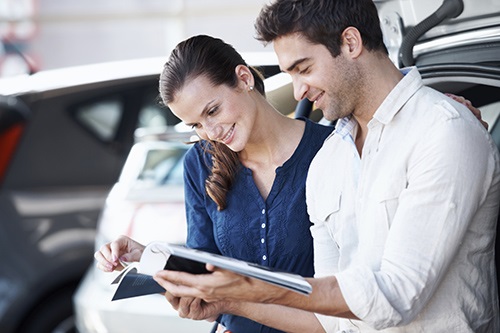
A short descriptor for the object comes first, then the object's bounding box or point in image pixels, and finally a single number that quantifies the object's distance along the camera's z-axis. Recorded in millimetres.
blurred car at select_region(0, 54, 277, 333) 5023
